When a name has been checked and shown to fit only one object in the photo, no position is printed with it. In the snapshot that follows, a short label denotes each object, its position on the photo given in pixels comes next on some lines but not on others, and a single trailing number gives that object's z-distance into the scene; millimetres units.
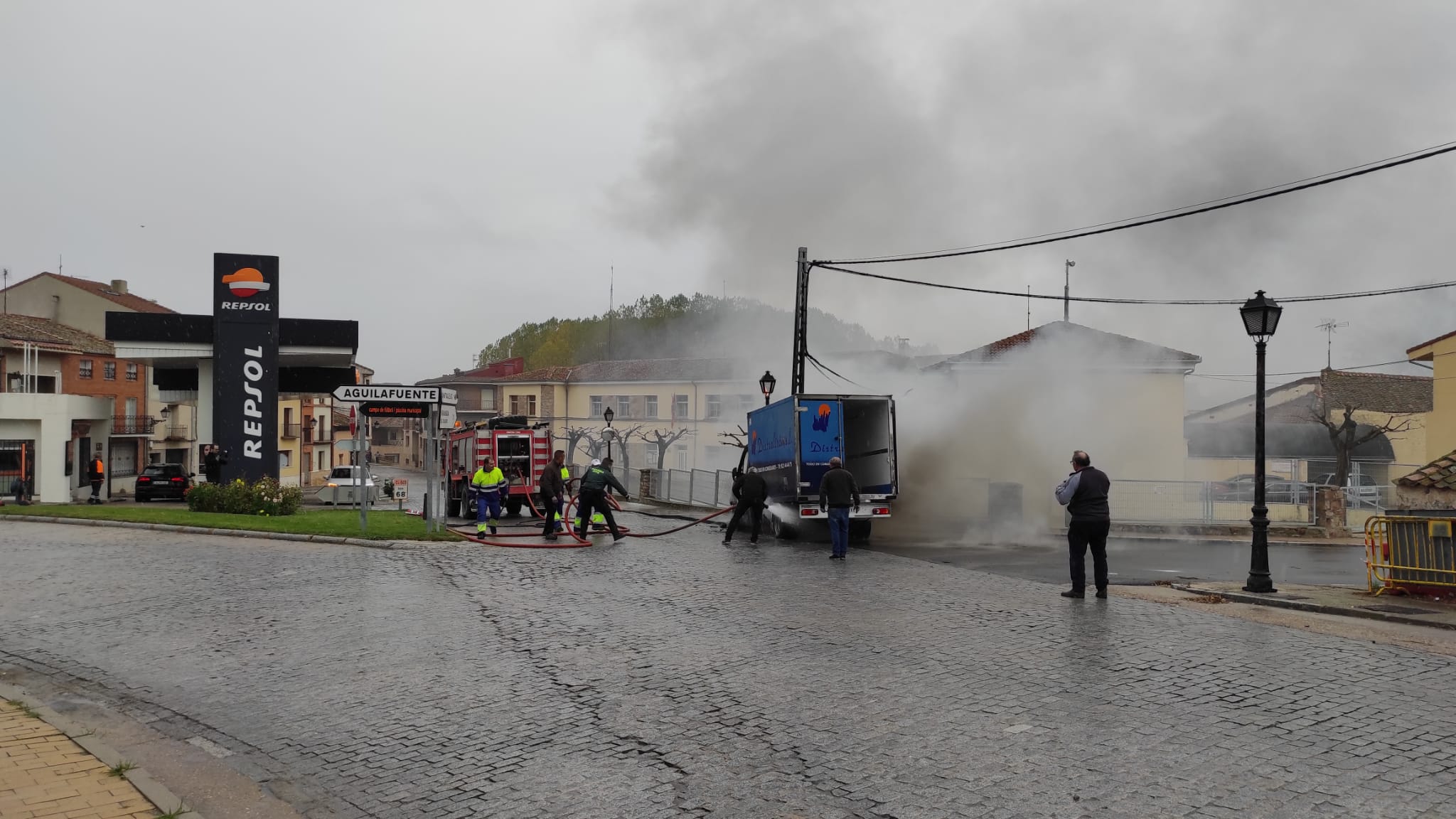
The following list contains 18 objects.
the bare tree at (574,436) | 49741
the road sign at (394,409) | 17500
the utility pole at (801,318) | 23203
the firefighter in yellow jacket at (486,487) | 17953
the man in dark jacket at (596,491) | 17062
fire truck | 24047
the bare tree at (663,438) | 45050
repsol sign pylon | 25172
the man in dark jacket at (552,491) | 17703
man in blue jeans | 15039
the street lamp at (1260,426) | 12055
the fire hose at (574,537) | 16797
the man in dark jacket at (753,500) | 17594
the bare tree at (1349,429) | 36438
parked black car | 34844
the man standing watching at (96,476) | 30703
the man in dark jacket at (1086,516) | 11007
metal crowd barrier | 11320
